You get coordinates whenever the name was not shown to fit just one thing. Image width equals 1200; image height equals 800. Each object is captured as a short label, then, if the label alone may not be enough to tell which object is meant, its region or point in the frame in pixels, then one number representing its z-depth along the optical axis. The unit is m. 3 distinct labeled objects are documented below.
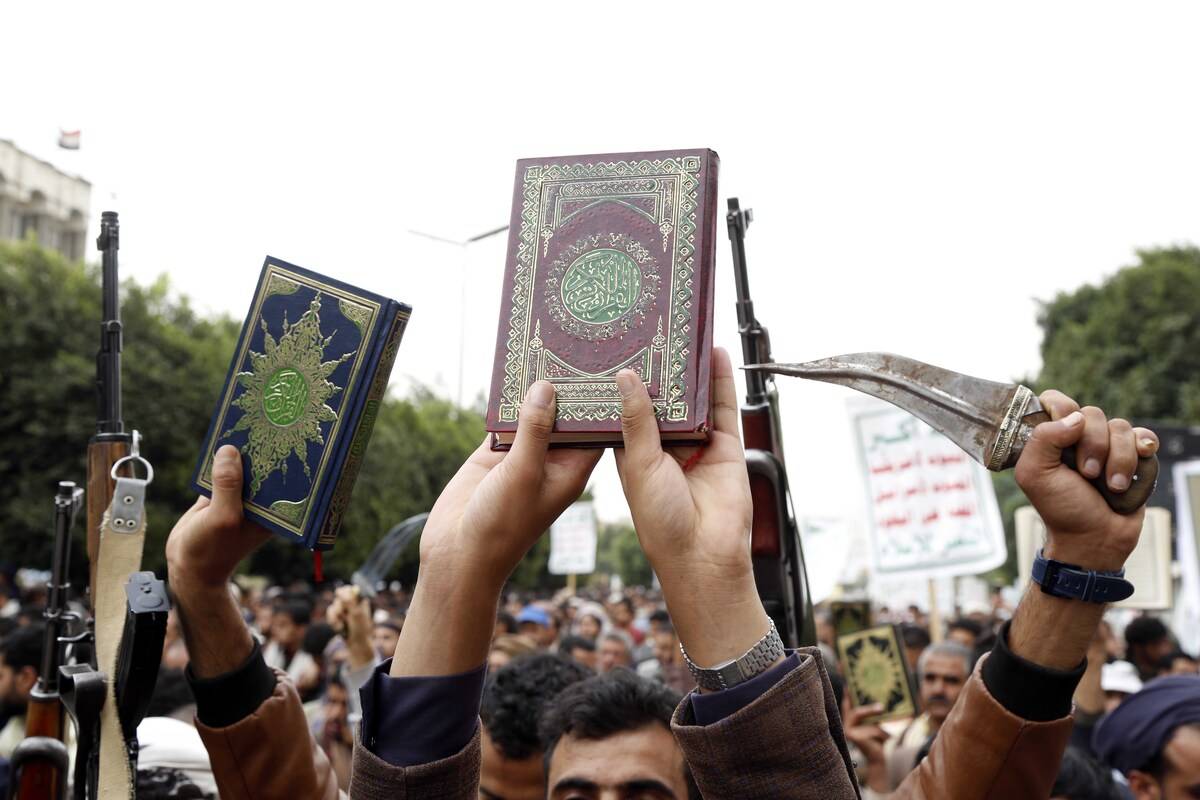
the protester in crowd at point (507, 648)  6.04
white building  26.09
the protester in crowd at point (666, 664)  6.09
